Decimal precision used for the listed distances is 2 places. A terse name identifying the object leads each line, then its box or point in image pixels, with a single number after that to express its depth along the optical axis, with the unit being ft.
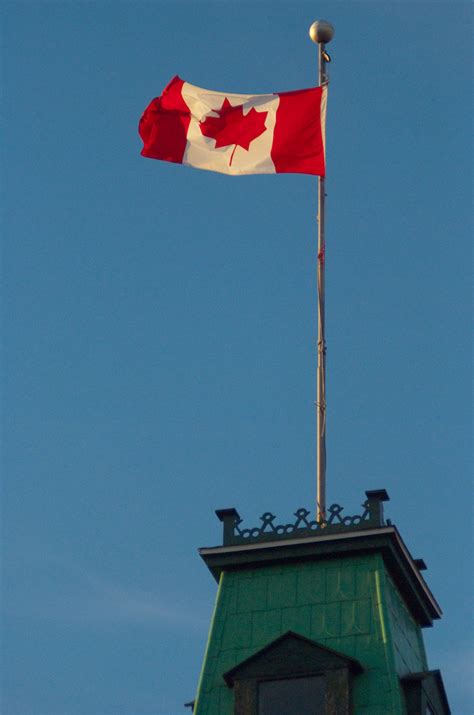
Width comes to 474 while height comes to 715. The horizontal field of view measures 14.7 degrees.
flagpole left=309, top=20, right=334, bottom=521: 137.90
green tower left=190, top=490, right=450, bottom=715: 127.44
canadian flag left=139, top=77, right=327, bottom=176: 153.69
